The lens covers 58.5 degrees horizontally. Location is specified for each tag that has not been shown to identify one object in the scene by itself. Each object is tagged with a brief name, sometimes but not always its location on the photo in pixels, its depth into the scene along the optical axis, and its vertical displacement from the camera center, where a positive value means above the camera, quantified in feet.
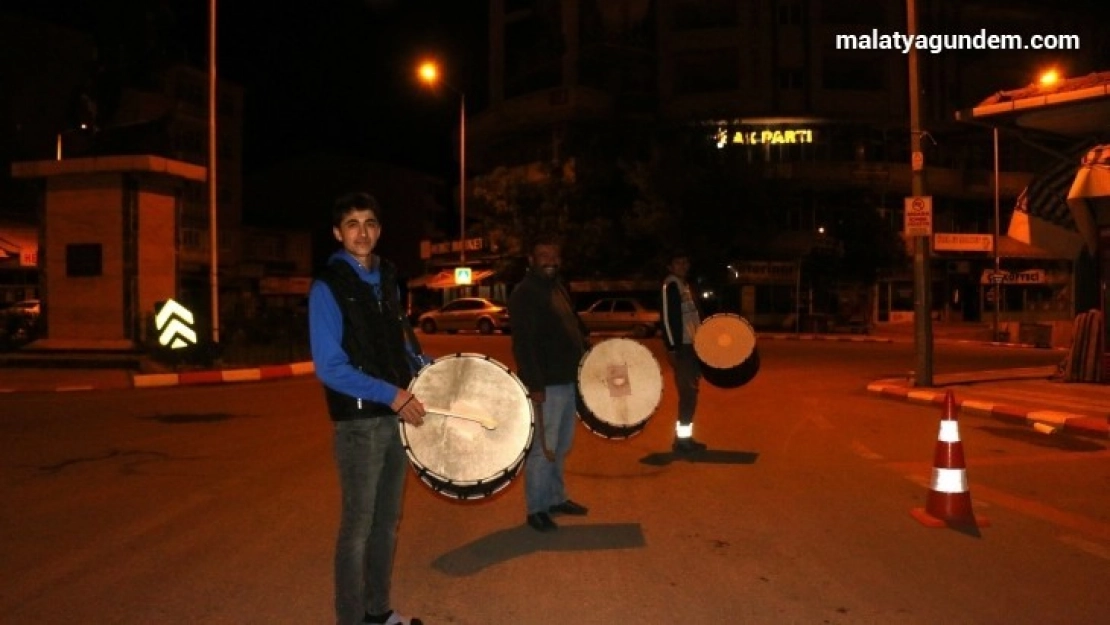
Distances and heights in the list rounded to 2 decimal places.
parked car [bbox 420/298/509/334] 126.82 -1.13
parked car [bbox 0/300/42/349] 68.44 -1.22
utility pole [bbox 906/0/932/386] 52.54 +1.84
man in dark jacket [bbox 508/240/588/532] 21.39 -1.07
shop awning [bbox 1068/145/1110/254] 47.50 +5.41
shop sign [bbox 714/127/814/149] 159.74 +27.56
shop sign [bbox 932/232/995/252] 95.25 +6.17
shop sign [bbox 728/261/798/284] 151.02 +5.23
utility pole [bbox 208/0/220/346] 66.90 +8.46
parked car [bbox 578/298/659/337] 115.75 -1.23
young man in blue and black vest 13.26 -1.12
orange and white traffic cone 22.44 -4.12
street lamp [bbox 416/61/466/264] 109.81 +25.82
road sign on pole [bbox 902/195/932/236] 51.62 +4.72
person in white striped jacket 30.66 -0.67
